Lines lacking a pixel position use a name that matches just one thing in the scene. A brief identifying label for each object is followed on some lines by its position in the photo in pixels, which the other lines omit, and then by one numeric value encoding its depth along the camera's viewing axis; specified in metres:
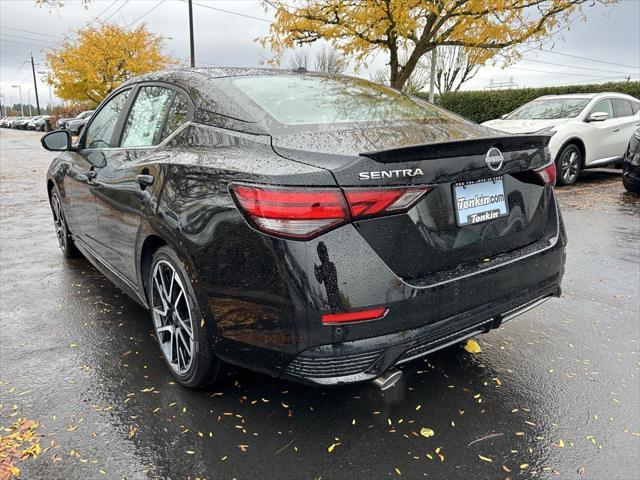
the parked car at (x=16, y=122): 59.58
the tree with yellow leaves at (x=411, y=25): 11.28
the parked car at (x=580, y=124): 9.16
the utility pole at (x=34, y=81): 72.95
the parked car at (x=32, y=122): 51.47
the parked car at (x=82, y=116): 33.03
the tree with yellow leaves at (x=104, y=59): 31.67
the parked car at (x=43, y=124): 45.84
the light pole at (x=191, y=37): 23.86
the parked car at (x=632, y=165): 7.93
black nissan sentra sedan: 1.98
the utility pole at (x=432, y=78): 16.79
